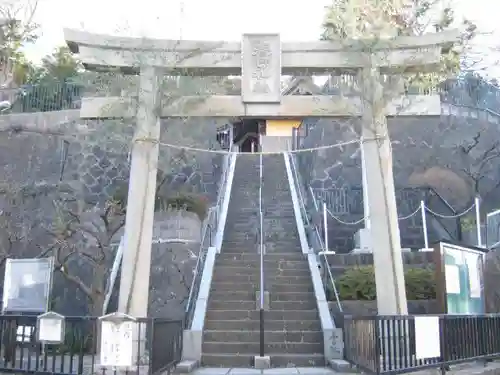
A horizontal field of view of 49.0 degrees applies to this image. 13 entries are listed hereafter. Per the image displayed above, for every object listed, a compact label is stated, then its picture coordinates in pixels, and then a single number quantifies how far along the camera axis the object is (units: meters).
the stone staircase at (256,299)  10.22
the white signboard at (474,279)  10.15
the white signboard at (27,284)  11.33
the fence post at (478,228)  13.95
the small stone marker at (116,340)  6.59
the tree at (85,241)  11.91
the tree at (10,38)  12.21
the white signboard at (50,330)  7.03
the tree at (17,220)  15.45
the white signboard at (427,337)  7.29
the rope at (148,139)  9.43
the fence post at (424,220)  13.95
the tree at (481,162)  18.05
